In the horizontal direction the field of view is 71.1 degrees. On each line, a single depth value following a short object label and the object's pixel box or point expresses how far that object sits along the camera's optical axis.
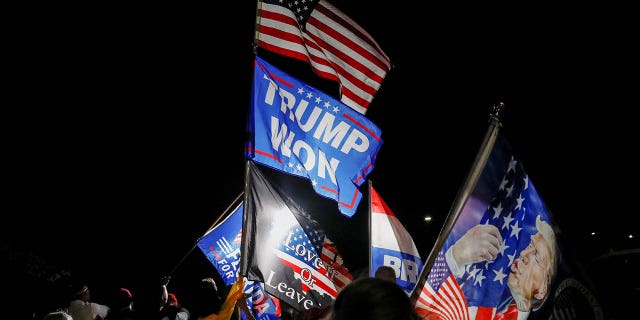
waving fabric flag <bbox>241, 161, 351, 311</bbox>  5.29
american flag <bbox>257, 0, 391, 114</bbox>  5.84
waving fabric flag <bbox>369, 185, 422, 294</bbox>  6.22
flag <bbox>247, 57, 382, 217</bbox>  5.10
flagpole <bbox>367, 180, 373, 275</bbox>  5.92
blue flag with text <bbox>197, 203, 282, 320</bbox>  7.13
